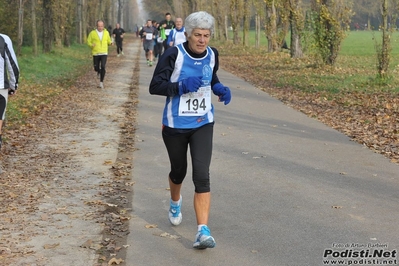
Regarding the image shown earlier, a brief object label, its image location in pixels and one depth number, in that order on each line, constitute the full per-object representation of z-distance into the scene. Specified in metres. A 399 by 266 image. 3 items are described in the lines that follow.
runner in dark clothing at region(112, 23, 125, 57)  58.70
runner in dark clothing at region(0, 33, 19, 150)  12.51
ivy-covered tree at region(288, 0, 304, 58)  40.79
